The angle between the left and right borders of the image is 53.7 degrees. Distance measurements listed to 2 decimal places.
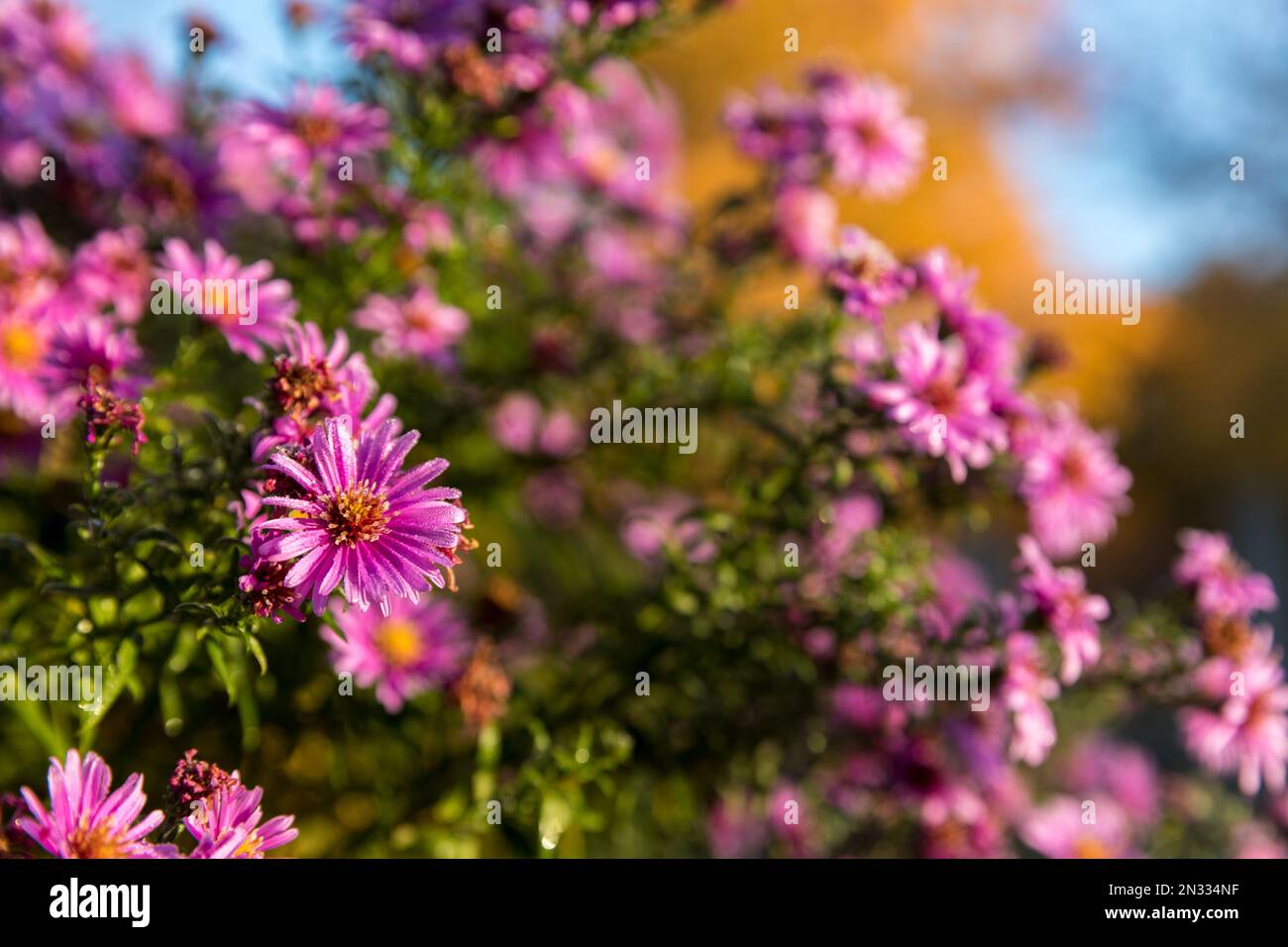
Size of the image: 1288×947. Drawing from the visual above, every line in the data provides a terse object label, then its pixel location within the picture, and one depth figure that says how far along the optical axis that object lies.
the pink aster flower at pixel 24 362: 0.28
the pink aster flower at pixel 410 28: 0.29
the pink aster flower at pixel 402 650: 0.27
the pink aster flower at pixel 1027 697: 0.28
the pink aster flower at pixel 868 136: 0.36
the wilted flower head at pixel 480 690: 0.29
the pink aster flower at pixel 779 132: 0.38
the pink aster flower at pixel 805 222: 0.39
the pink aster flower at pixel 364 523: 0.19
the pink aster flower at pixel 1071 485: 0.31
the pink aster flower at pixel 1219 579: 0.31
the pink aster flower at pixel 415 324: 0.31
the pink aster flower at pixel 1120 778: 0.49
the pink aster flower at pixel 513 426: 0.39
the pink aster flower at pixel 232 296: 0.26
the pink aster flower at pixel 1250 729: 0.30
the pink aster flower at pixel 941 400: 0.26
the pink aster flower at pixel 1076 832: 0.38
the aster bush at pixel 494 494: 0.22
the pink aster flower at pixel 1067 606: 0.27
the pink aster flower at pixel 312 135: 0.30
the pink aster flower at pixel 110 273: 0.30
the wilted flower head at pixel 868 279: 0.28
